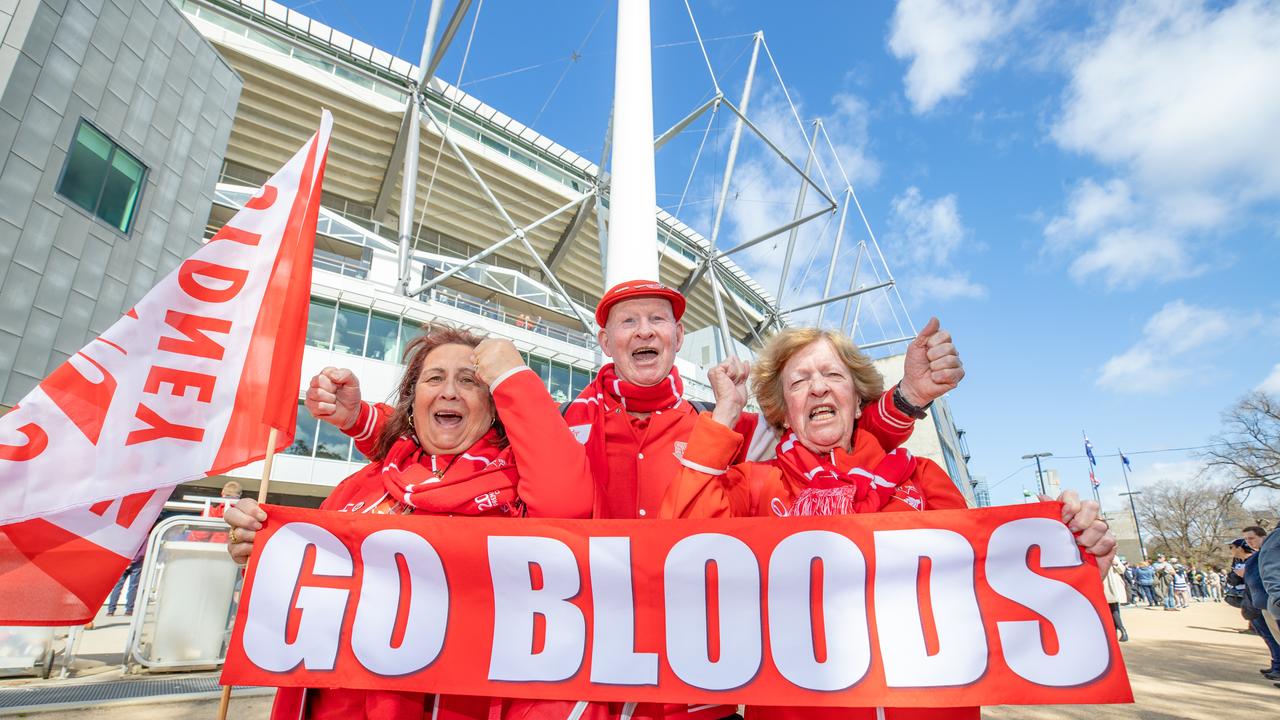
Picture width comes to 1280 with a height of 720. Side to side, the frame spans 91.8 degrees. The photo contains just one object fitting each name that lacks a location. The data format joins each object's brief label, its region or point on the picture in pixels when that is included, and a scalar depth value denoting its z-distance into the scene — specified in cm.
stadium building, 1174
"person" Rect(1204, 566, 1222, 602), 2660
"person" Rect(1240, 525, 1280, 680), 504
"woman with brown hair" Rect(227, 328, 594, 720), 180
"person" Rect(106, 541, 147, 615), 818
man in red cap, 201
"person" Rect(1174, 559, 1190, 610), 1838
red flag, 200
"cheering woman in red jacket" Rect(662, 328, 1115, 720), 183
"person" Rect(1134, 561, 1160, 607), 1948
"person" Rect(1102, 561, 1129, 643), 855
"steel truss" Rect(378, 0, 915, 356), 1934
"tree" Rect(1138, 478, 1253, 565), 4128
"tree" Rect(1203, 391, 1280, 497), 2733
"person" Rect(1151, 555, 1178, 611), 1797
